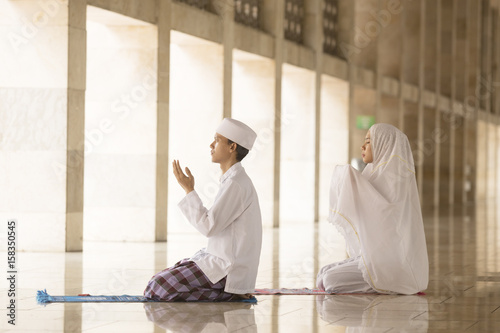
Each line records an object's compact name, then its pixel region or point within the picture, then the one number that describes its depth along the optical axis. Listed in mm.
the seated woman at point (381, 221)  8883
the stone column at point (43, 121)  12938
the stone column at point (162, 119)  15336
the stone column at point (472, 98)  41562
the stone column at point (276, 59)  20359
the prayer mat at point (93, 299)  8000
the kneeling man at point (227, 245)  7918
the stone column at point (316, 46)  22891
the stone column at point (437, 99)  35375
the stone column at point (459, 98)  39062
